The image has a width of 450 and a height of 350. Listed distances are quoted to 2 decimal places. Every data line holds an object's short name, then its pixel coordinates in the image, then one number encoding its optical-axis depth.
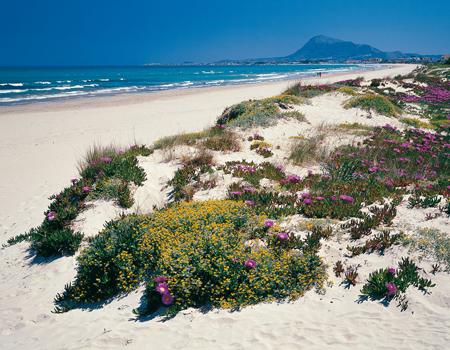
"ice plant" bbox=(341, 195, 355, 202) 4.94
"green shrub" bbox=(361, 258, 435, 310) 3.23
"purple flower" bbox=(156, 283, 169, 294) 3.33
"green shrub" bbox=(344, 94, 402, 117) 14.50
